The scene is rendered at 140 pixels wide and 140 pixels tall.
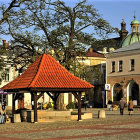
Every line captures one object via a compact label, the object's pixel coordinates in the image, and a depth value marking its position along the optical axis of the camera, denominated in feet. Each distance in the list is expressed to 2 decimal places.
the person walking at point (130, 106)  128.46
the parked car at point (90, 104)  232.26
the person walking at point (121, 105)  134.14
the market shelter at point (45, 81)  99.12
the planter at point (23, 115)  105.51
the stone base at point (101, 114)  115.34
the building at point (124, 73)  204.23
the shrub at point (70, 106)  171.91
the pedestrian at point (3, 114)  100.07
